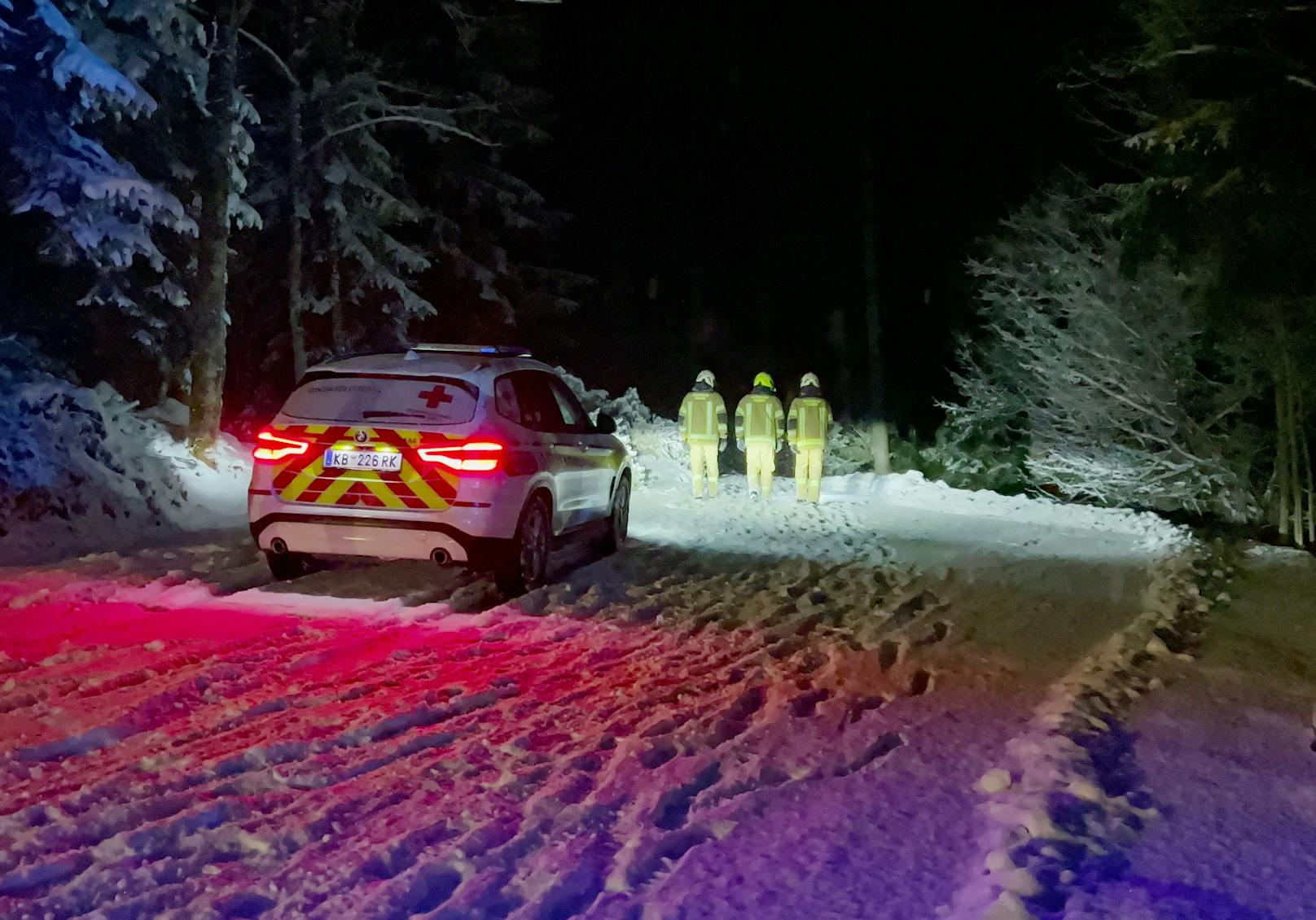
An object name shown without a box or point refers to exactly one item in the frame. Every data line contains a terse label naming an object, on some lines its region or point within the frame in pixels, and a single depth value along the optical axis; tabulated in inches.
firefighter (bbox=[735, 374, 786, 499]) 706.2
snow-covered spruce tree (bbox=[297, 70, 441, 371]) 883.4
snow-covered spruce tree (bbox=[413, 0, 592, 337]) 1066.7
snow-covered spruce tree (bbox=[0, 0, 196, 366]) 478.9
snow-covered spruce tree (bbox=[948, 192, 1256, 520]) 667.4
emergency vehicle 323.0
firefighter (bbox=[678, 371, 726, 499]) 694.5
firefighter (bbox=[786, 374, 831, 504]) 703.7
